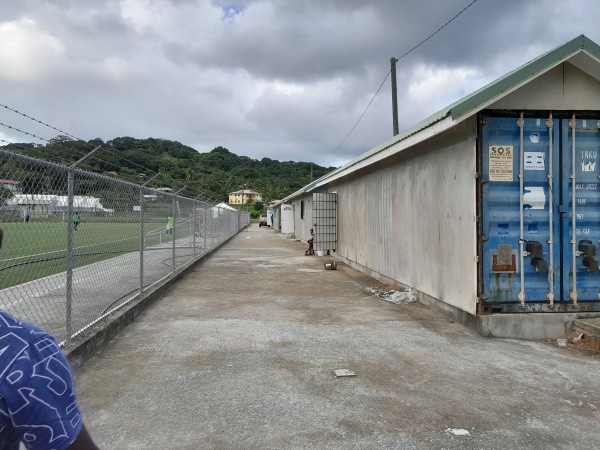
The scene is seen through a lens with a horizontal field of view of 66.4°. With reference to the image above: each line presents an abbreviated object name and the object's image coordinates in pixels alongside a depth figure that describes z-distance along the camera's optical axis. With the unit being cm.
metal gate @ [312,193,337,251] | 1523
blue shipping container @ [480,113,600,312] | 602
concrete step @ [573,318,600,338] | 554
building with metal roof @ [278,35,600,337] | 596
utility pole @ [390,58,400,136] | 1689
